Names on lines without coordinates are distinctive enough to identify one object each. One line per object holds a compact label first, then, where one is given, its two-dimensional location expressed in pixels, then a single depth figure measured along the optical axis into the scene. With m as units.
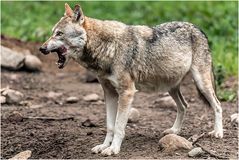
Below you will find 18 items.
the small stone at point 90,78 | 13.64
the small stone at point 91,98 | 11.95
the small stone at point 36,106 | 11.15
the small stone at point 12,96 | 11.17
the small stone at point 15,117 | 9.96
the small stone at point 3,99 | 11.00
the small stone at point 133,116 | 9.97
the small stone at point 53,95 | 12.24
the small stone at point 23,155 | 8.30
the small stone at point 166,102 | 11.13
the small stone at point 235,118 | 9.49
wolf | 7.85
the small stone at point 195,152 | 7.60
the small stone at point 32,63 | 14.56
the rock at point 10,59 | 13.98
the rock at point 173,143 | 7.79
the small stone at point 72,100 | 11.82
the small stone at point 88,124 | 9.62
